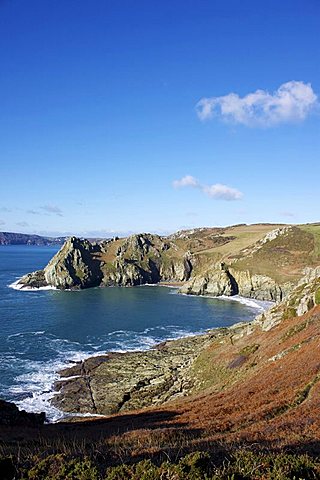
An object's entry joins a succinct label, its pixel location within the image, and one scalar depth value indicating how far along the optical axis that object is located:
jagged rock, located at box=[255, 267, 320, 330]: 57.50
